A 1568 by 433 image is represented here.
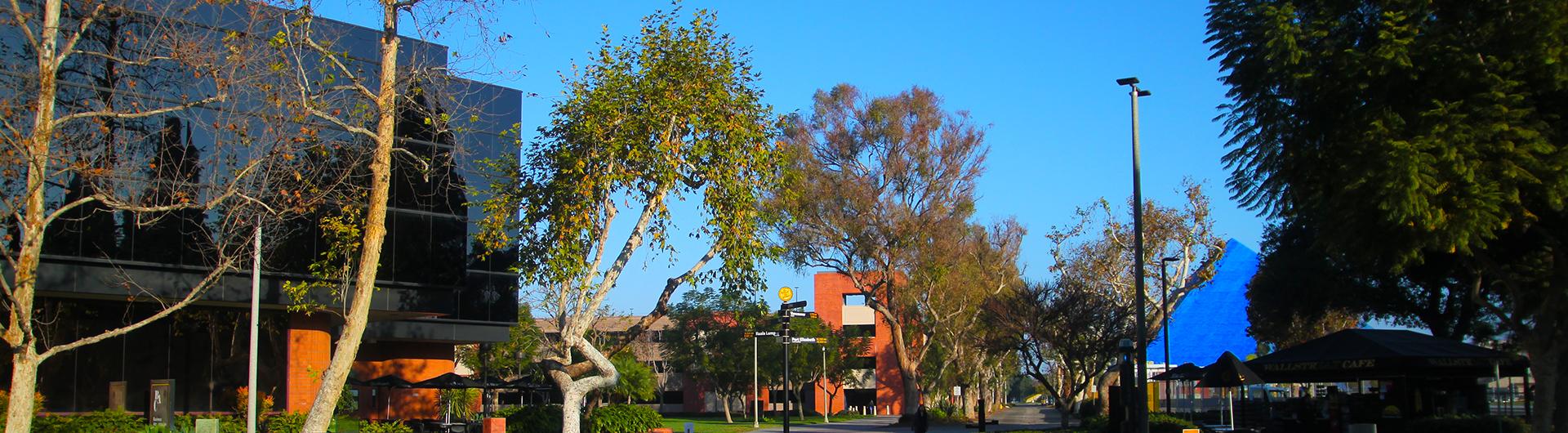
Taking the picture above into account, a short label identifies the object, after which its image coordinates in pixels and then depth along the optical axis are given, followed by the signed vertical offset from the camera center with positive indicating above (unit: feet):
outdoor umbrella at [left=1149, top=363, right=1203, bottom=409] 127.03 -3.39
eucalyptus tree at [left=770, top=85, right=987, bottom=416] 153.28 +18.72
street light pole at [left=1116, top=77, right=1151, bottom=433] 80.43 +0.81
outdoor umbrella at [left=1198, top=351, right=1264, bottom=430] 95.72 -2.68
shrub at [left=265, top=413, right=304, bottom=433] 87.56 -5.85
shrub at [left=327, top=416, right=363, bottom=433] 94.31 -6.63
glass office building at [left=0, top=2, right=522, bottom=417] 70.54 +6.98
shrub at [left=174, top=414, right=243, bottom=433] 80.89 -5.63
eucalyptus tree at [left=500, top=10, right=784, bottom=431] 84.53 +12.46
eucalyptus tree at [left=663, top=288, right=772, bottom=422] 258.98 -0.63
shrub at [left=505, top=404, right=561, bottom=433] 105.70 -6.81
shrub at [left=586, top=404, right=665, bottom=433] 107.55 -6.98
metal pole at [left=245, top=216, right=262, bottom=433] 73.21 +1.18
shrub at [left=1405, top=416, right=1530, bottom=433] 89.97 -6.23
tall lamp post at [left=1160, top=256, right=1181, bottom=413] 128.36 +2.96
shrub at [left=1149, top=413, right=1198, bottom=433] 105.58 -7.38
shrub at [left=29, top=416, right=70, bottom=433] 75.92 -5.15
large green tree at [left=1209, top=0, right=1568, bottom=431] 63.41 +11.68
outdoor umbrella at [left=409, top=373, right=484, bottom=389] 104.22 -3.54
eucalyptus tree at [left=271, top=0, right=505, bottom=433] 53.72 +10.17
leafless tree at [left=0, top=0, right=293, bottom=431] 55.36 +10.95
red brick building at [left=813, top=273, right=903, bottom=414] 308.40 +3.38
